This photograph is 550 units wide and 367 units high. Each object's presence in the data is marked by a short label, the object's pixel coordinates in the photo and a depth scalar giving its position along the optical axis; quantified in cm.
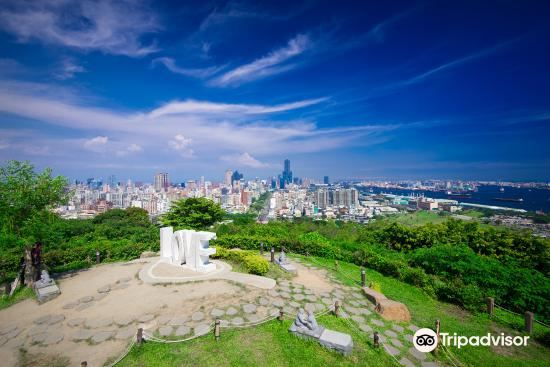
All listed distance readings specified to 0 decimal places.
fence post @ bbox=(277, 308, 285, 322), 751
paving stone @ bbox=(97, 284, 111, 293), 952
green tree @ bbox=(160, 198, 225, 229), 1925
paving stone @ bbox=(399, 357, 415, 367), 602
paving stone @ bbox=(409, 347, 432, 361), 633
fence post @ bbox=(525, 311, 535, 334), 771
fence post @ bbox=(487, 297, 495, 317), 874
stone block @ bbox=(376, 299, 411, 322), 813
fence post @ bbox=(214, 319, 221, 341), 654
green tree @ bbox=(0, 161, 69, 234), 946
